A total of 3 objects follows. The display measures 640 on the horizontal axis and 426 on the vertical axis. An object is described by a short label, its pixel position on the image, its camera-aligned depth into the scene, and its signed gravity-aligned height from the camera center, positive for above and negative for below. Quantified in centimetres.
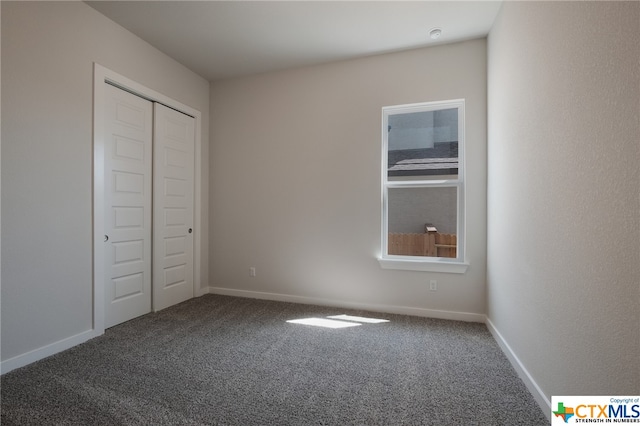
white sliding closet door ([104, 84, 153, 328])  273 +9
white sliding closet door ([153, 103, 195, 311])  324 +9
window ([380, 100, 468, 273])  308 +31
